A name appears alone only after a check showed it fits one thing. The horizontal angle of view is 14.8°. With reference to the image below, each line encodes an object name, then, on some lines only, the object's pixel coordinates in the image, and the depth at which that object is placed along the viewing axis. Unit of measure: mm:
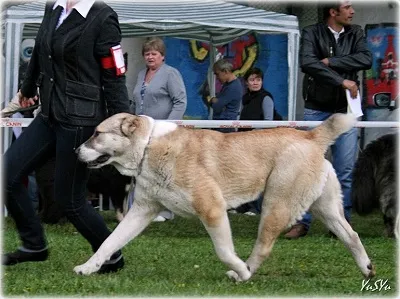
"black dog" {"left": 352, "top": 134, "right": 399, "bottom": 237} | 14577
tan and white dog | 9815
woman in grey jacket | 15541
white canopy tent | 16009
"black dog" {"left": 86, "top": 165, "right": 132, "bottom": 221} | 16075
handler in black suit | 9737
